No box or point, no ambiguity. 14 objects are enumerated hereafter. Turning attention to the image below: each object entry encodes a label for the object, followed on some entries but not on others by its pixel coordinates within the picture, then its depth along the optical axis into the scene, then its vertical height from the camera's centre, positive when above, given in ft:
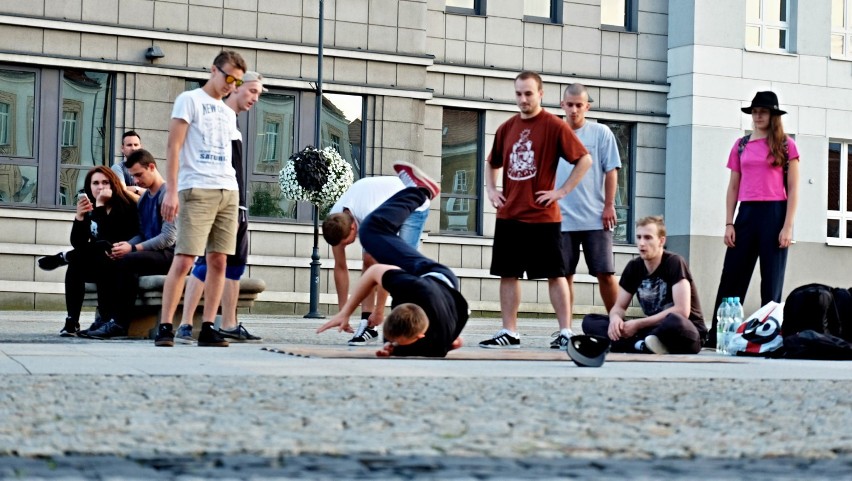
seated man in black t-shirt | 35.47 -1.11
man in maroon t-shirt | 36.42 +1.05
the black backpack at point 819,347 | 34.06 -1.93
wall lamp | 71.36 +8.42
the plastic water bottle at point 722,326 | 37.68 -1.72
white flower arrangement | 70.13 +2.96
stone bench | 37.58 -1.55
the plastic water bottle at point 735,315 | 37.83 -1.44
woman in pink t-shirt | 38.78 +1.31
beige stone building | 70.03 +7.27
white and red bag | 35.68 -1.75
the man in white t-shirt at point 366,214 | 36.06 +0.64
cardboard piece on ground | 30.37 -2.16
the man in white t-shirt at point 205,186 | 32.63 +1.14
